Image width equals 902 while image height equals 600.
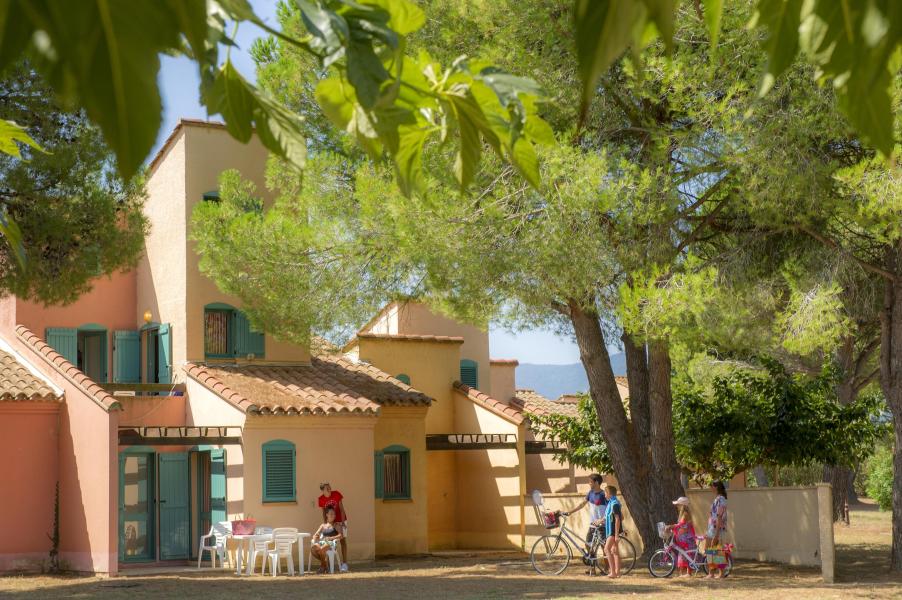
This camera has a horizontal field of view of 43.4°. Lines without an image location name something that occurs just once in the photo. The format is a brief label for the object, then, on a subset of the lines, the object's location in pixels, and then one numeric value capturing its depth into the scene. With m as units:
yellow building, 17.94
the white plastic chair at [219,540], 17.91
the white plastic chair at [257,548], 17.30
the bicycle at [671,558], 15.93
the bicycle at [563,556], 16.38
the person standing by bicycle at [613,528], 15.80
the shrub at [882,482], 33.81
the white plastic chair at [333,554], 17.81
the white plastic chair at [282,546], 17.38
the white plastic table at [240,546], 17.27
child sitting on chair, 17.89
